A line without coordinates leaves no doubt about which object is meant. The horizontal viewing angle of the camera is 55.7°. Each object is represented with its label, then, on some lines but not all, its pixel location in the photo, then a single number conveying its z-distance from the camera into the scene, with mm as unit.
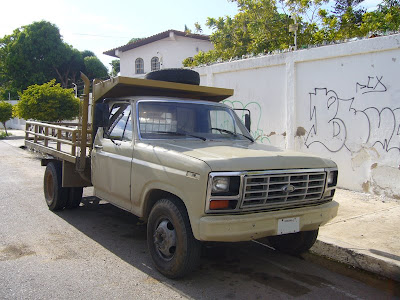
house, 25219
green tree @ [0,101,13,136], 25375
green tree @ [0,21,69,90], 36438
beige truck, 3443
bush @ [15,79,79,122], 15189
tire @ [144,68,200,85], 5594
